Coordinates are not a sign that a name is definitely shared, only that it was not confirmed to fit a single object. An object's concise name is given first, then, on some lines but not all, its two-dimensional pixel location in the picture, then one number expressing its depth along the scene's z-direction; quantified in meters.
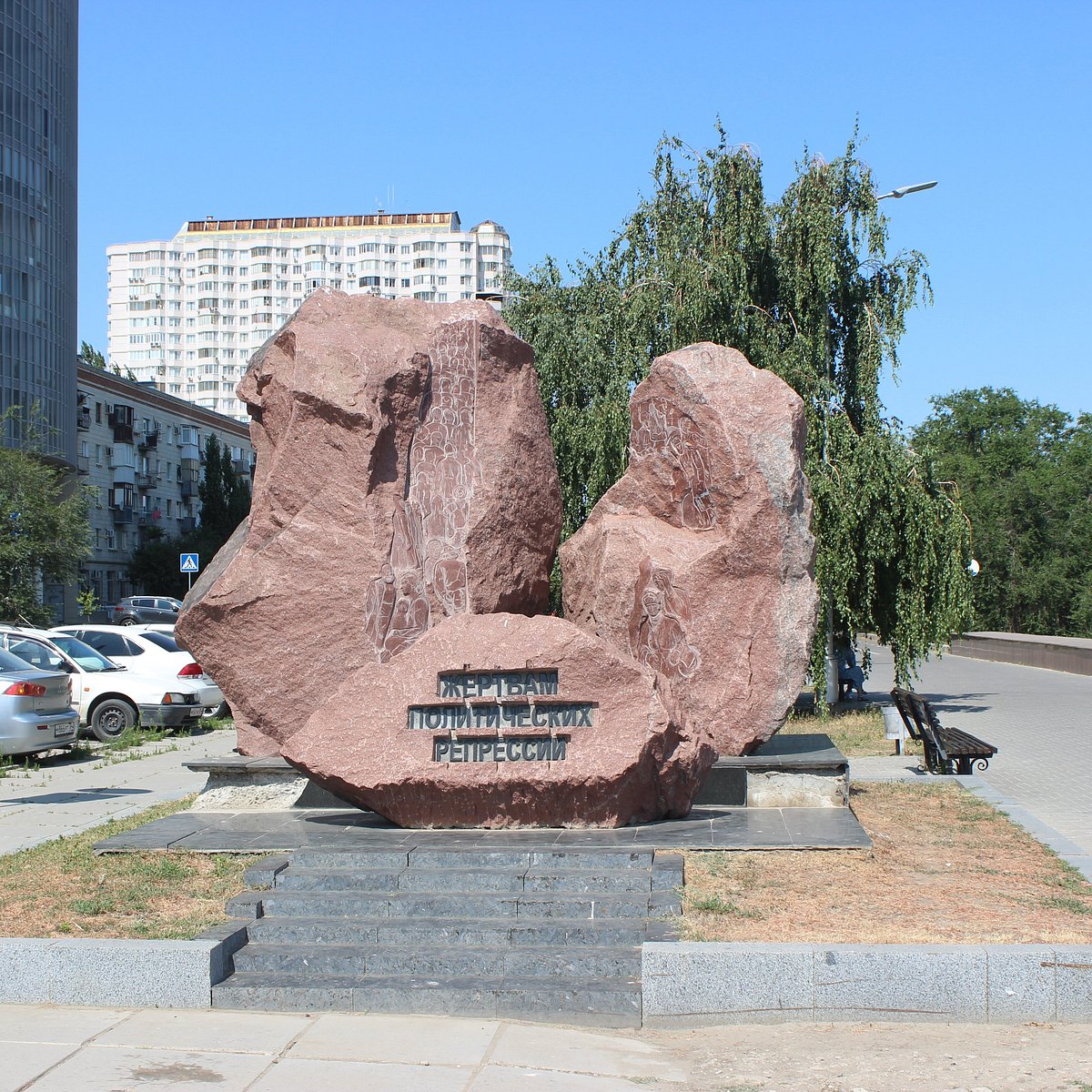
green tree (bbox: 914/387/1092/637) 48.25
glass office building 44.56
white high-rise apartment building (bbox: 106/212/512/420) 108.50
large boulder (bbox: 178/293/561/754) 9.20
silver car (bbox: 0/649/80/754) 14.49
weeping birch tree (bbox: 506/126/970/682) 17.39
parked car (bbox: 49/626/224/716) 18.69
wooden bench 12.39
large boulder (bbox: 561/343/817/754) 9.62
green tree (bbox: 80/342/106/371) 73.23
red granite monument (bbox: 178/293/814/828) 8.38
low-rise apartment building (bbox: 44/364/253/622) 53.88
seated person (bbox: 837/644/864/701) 21.58
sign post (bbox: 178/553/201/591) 29.92
